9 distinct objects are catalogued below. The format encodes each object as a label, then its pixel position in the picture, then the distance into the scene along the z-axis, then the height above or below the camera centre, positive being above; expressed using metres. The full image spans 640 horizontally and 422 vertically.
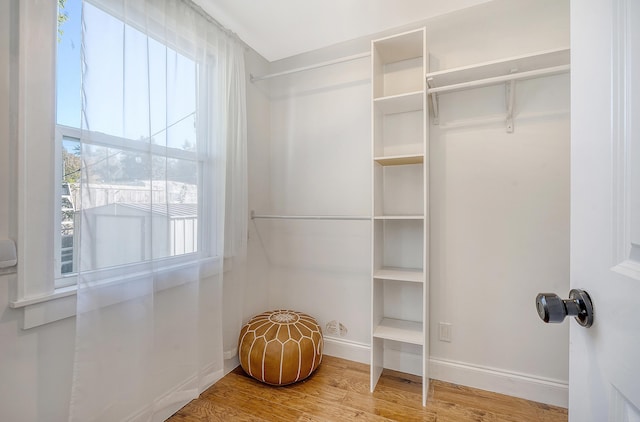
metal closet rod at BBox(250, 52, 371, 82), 1.88 +1.01
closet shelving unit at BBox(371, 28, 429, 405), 1.81 +0.12
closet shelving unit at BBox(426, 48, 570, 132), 1.48 +0.81
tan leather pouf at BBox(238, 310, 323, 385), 1.78 -0.90
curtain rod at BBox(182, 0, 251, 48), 1.60 +1.17
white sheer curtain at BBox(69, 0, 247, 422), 1.20 +0.03
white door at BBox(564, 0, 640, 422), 0.43 +0.01
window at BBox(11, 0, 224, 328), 1.07 +0.28
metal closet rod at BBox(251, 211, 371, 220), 1.83 -0.04
